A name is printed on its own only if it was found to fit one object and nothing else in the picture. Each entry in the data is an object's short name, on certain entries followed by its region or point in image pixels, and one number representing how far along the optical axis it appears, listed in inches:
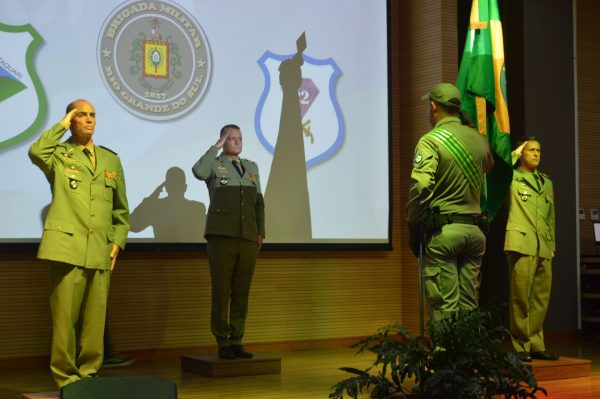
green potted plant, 110.3
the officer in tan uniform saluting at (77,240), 184.5
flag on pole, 219.1
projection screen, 241.8
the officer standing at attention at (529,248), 233.9
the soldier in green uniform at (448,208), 186.4
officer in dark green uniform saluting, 233.3
